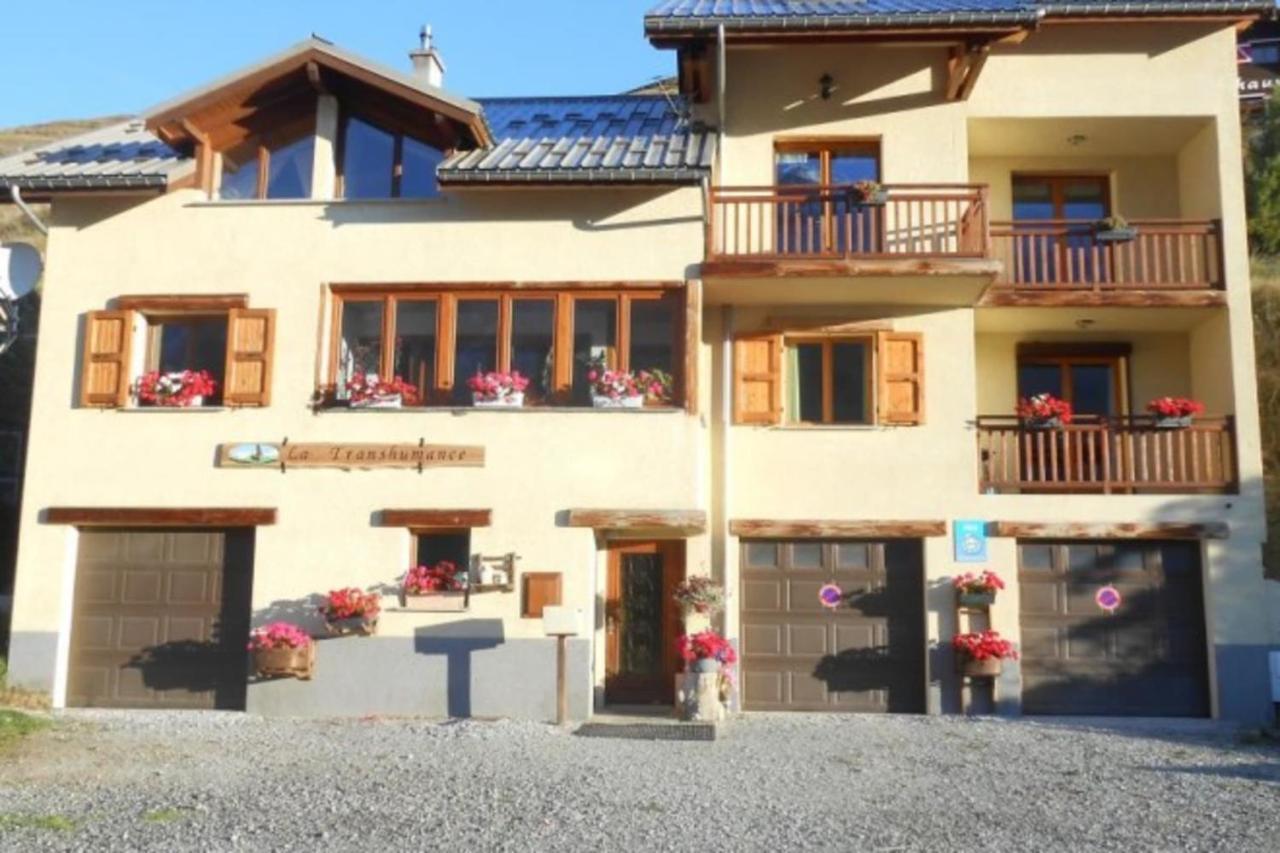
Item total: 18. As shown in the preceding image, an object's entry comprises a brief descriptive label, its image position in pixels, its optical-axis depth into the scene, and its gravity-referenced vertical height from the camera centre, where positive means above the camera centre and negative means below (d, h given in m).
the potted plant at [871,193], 15.02 +4.34
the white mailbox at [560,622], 13.02 -0.73
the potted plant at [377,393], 14.41 +1.80
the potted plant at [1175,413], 15.27 +1.79
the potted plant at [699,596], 14.19 -0.48
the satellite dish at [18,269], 15.34 +3.39
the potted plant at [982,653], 14.39 -1.10
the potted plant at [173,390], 14.74 +1.84
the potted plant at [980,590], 14.65 -0.38
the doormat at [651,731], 12.52 -1.80
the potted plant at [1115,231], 15.77 +4.12
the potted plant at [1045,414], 15.38 +1.77
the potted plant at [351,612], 13.71 -0.68
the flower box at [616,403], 14.21 +1.70
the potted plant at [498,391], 14.30 +1.82
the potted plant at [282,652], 13.67 -1.14
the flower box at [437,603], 13.98 -0.59
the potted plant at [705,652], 13.58 -1.07
